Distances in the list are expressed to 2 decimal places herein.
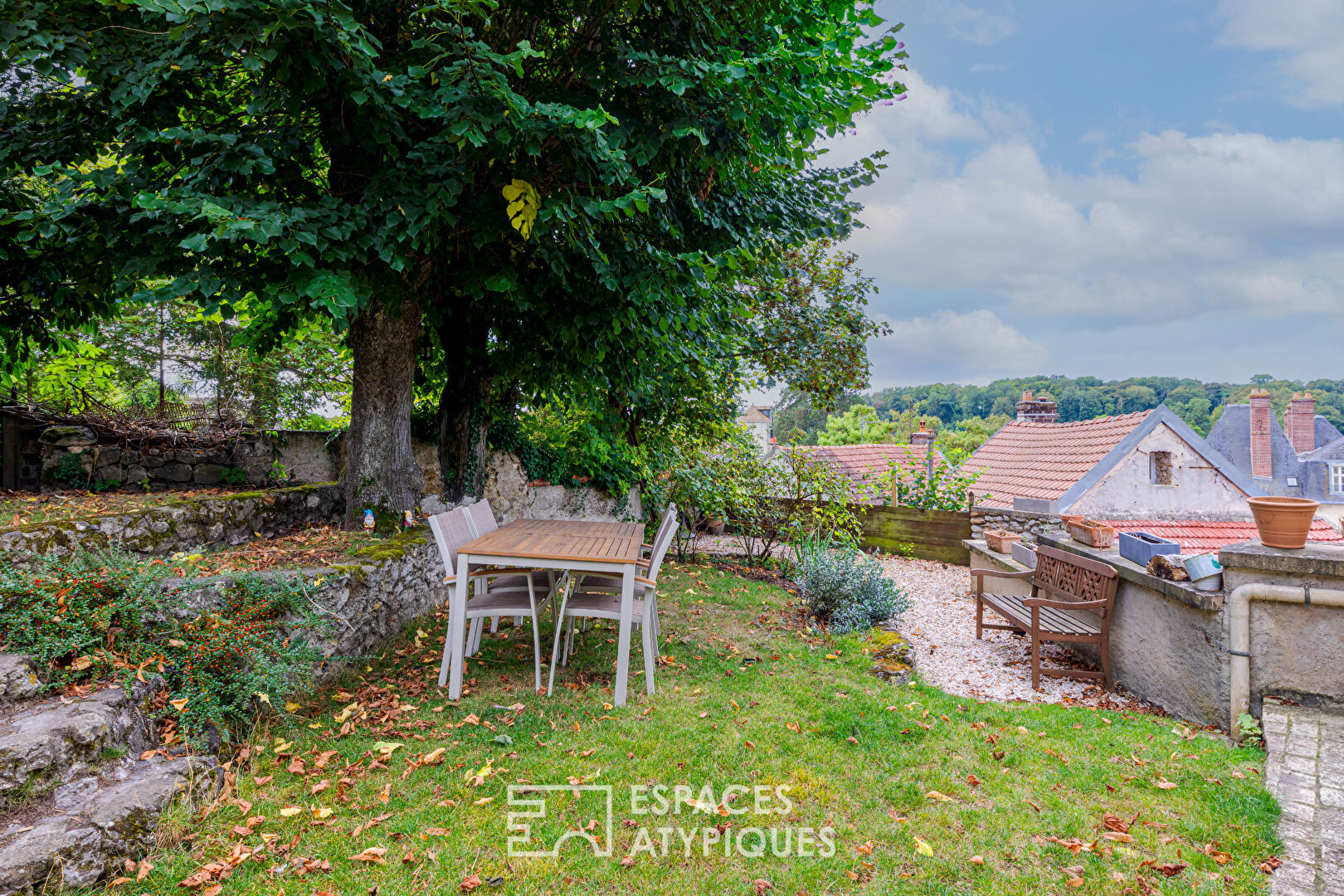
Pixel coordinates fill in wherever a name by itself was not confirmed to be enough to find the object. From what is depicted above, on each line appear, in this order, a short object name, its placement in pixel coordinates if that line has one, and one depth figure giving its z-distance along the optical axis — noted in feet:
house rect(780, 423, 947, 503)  41.50
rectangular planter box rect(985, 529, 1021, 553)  25.98
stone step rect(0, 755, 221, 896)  5.90
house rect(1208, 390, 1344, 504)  87.40
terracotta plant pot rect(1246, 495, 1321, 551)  12.23
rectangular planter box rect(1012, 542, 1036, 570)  22.71
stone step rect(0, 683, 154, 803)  6.60
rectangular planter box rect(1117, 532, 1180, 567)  15.23
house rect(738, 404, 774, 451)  151.72
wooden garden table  11.84
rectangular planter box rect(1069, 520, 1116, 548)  18.56
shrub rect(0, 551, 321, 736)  8.56
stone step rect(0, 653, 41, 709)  7.72
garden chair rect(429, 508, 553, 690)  12.55
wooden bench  16.02
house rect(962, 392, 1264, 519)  36.83
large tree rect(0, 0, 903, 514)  11.75
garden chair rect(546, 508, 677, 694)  12.58
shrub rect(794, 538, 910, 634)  19.70
